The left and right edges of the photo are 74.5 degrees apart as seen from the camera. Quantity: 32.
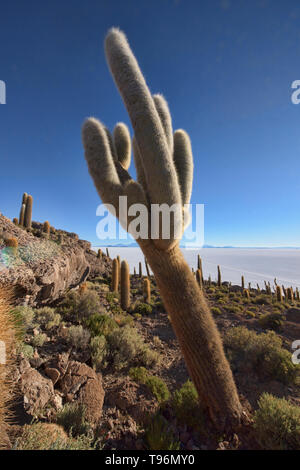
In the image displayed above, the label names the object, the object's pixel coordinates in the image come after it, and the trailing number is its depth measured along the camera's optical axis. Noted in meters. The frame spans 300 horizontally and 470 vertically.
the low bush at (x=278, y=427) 3.02
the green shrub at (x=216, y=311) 13.82
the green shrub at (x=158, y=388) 4.34
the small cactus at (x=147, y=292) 15.29
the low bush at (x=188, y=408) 3.31
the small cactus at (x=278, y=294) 22.45
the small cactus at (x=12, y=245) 5.67
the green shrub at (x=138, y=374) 4.92
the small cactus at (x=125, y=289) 12.44
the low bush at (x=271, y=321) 11.19
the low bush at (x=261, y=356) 5.67
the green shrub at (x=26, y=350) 4.00
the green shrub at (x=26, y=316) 5.15
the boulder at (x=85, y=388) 3.60
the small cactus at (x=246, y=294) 23.03
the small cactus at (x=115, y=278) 16.15
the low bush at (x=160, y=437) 2.86
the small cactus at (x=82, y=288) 10.32
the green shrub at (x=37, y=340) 5.02
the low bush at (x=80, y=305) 7.77
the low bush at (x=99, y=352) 5.19
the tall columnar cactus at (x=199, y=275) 22.25
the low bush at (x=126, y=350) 5.62
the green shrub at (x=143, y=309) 12.26
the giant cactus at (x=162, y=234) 3.28
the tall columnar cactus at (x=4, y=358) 2.29
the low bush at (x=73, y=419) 3.06
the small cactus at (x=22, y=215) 13.99
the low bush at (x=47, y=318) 6.17
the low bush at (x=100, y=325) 6.60
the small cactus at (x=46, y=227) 14.44
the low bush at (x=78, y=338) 5.51
